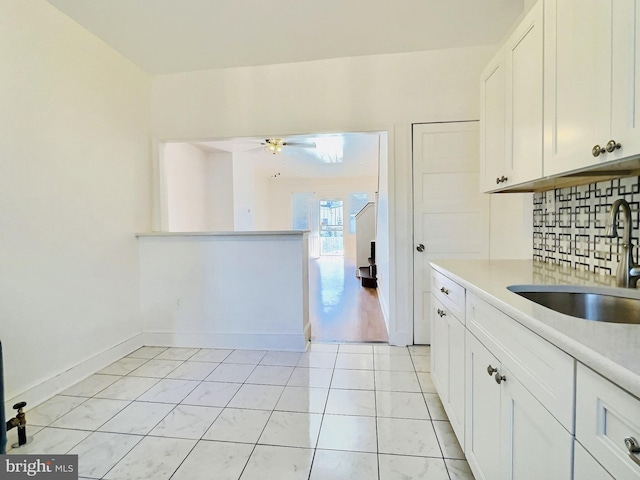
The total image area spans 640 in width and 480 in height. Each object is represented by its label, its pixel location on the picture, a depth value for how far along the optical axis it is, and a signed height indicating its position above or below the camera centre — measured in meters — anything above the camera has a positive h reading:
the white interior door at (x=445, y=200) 2.85 +0.27
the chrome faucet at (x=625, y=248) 1.21 -0.08
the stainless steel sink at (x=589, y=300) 1.16 -0.28
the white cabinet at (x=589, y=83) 0.98 +0.52
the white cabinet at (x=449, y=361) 1.51 -0.72
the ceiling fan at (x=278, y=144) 4.66 +1.33
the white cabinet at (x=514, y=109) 1.48 +0.65
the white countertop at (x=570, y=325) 0.59 -0.24
